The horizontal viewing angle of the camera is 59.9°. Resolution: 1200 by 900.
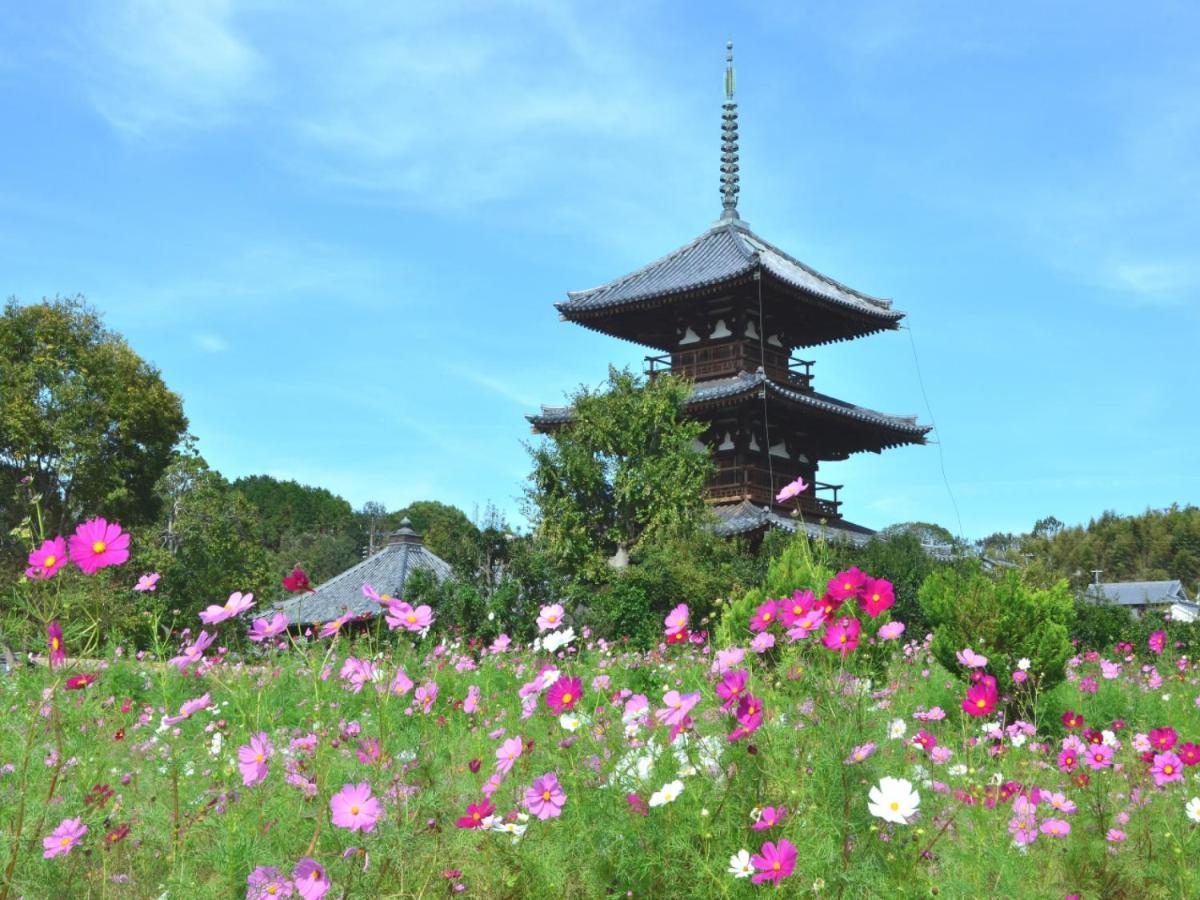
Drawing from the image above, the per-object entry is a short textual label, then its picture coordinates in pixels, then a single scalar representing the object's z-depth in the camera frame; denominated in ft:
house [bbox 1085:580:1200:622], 214.48
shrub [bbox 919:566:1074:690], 27.25
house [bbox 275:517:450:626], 87.92
